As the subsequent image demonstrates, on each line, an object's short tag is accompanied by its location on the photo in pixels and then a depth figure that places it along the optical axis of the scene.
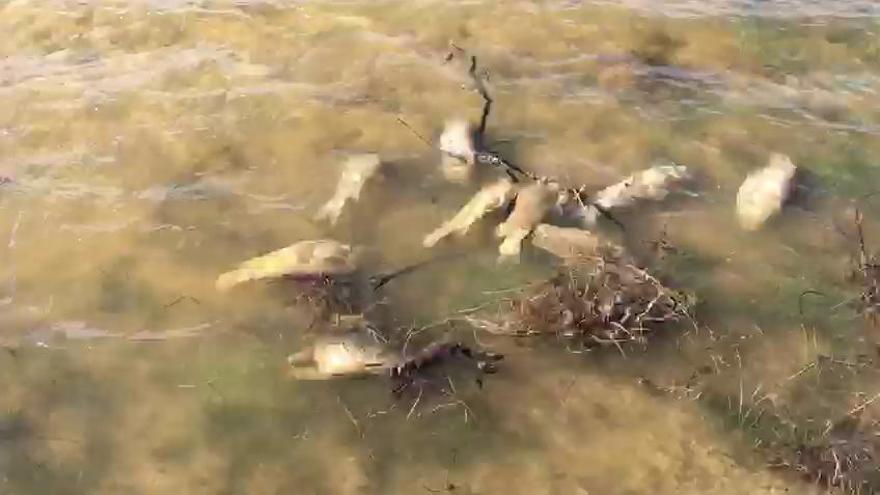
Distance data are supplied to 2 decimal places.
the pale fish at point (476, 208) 5.81
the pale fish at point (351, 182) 6.00
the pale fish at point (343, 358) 4.83
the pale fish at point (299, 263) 5.38
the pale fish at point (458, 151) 6.32
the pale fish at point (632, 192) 5.96
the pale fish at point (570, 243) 5.54
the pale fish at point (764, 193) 5.97
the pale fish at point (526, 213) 5.70
